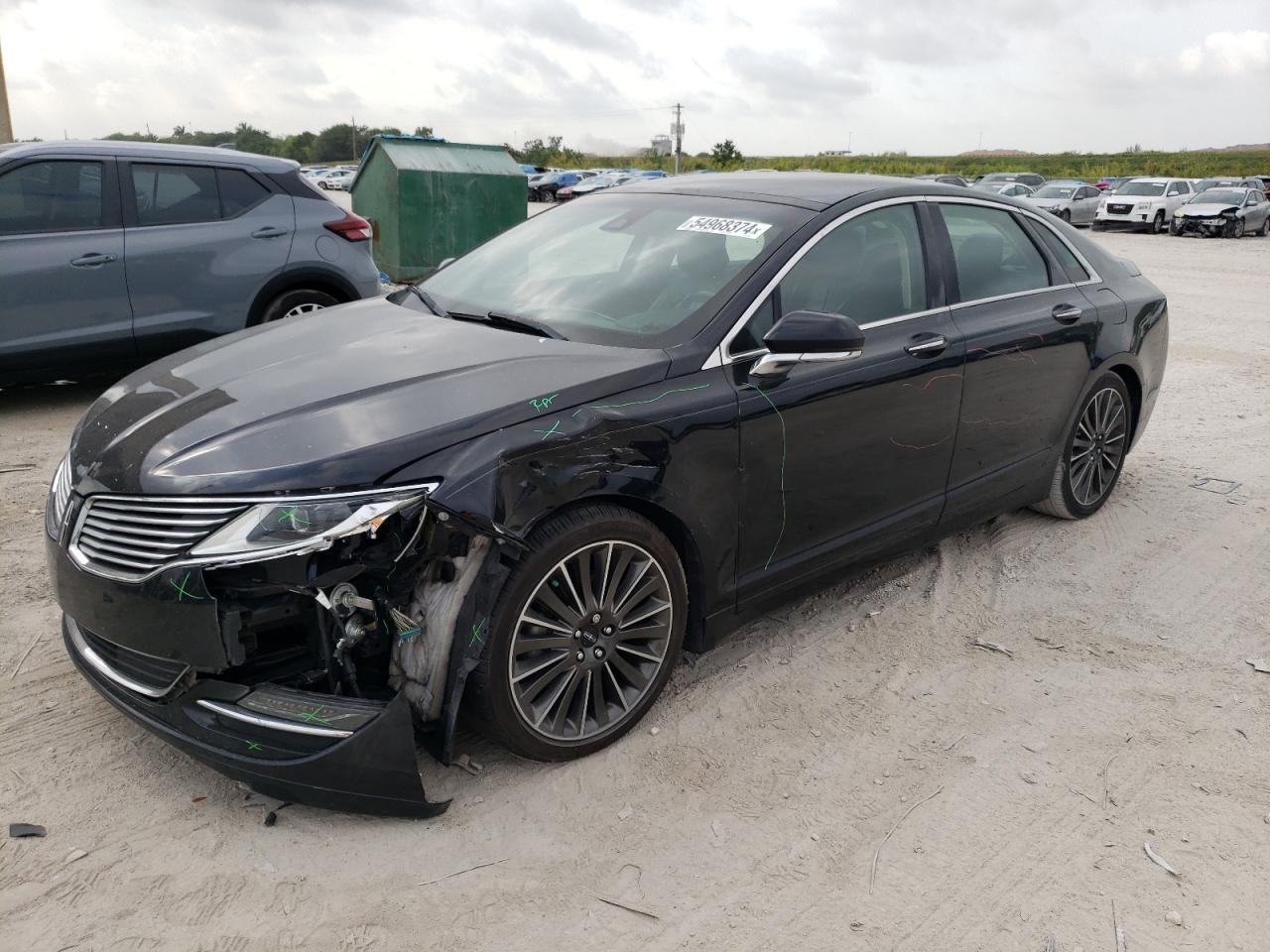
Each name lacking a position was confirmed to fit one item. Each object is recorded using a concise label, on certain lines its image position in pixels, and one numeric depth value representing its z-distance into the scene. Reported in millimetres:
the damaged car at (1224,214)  25469
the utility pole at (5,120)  10859
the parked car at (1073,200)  29353
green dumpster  11695
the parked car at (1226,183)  29188
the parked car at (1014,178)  33812
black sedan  2559
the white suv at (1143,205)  27297
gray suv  6043
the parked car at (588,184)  44156
